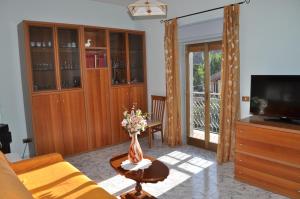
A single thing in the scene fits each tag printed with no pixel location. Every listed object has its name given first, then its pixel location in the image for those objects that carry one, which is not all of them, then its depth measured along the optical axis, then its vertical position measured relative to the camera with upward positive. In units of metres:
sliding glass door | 4.12 -0.33
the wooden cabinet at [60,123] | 3.87 -0.75
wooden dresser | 2.64 -0.97
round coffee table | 2.28 -0.96
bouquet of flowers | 2.55 -0.49
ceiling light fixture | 2.22 +0.66
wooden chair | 4.63 -0.82
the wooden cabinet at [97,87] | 4.37 -0.17
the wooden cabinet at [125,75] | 4.78 +0.03
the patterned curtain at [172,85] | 4.41 -0.19
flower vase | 2.57 -0.81
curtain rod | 3.44 +1.03
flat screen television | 2.83 -0.29
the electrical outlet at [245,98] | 3.59 -0.37
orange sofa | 1.63 -0.99
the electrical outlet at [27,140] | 4.00 -1.02
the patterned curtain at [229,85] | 3.49 -0.16
